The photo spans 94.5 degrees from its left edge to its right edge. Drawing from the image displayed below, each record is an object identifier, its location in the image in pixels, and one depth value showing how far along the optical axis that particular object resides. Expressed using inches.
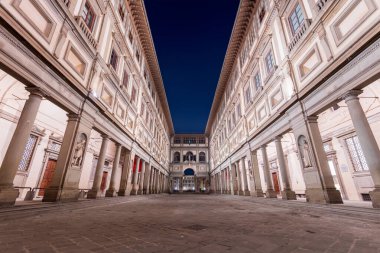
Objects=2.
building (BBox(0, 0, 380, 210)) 223.6
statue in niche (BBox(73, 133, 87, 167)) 319.6
